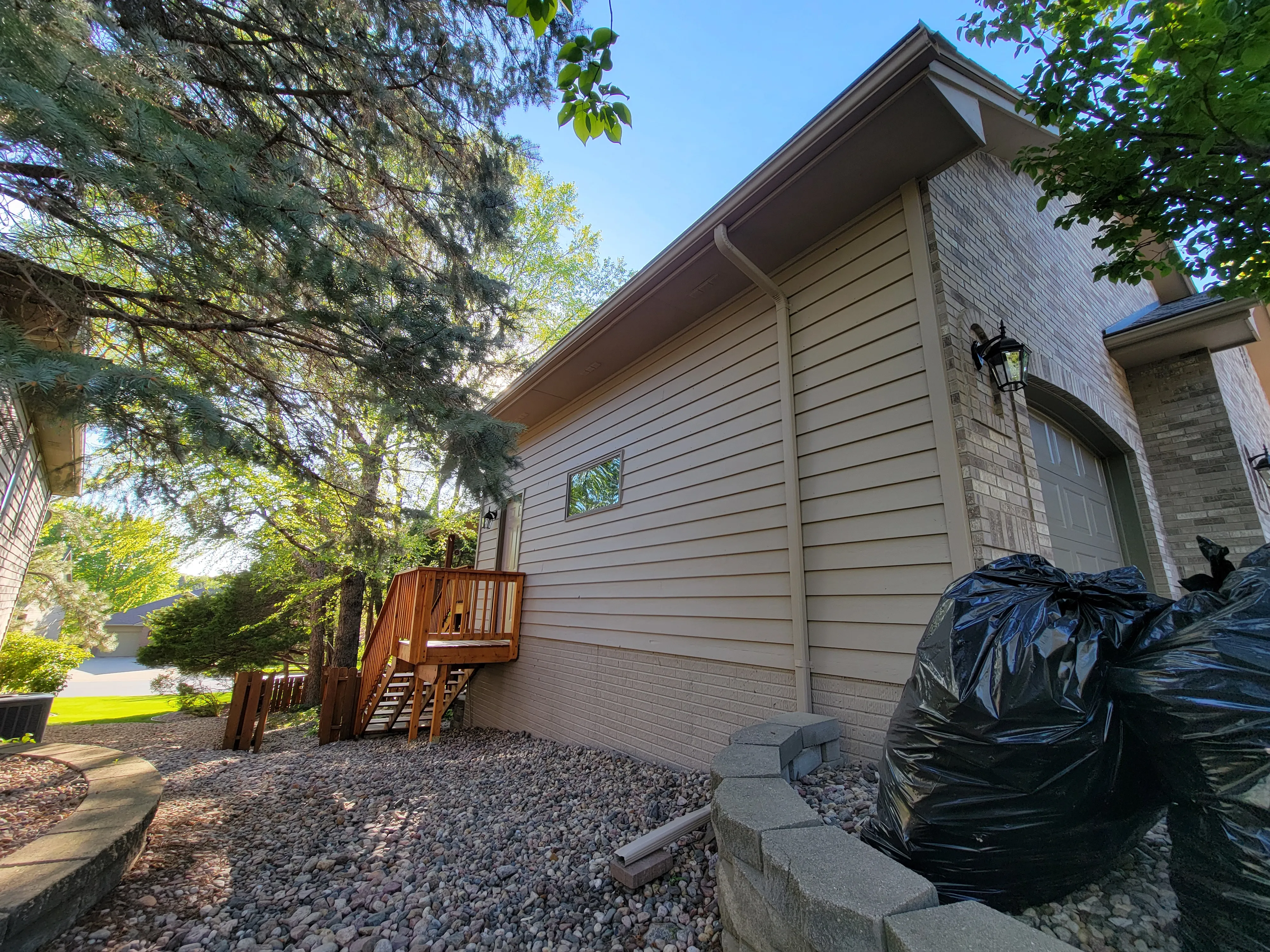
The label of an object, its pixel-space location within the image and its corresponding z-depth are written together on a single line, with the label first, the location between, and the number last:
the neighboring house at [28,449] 2.87
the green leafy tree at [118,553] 6.64
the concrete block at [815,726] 2.72
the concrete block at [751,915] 1.37
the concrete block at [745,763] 2.05
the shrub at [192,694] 10.85
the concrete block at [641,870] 2.36
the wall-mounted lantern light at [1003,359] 3.00
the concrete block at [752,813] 1.57
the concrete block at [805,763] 2.60
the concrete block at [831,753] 2.81
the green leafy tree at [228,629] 12.26
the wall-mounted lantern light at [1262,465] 5.42
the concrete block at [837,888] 1.13
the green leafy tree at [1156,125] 2.24
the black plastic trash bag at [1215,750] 1.04
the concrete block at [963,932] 0.96
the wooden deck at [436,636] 5.97
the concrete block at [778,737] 2.47
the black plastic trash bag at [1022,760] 1.31
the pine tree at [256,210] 2.26
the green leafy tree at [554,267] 12.62
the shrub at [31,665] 7.77
